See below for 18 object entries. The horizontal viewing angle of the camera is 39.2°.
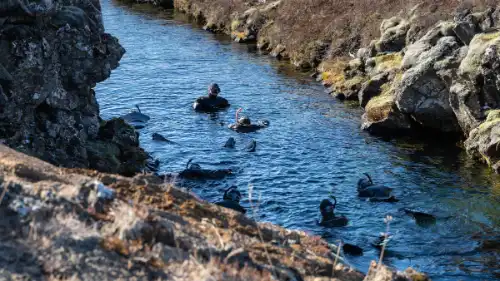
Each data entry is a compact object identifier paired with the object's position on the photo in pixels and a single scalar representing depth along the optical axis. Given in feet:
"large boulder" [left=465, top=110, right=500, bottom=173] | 86.17
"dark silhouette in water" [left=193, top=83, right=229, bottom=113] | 114.32
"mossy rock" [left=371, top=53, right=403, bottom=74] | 117.60
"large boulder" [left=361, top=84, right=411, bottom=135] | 102.37
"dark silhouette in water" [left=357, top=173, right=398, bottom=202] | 77.56
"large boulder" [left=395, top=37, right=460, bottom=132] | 99.86
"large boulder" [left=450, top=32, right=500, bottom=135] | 90.84
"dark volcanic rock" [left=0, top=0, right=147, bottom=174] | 68.13
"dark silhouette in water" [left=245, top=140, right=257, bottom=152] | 95.76
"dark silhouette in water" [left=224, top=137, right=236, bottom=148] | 97.14
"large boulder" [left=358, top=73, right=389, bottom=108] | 115.85
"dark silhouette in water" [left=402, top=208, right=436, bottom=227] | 71.56
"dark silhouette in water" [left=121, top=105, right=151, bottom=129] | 105.91
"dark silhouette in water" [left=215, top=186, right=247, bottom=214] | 70.79
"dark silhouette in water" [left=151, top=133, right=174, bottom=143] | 99.15
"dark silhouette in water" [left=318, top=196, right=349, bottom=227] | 70.85
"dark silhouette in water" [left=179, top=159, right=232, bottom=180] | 84.28
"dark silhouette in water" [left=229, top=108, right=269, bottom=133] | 104.32
